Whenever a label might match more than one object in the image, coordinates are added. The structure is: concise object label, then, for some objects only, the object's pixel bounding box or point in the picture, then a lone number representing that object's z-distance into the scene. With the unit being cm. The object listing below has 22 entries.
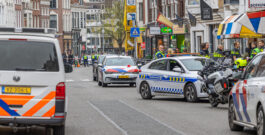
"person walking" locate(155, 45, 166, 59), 3084
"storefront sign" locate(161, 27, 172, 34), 5416
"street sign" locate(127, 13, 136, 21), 5562
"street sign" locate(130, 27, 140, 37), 5228
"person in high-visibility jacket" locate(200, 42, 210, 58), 3009
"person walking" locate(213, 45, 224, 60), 2828
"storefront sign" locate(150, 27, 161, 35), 5450
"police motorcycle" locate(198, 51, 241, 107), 1897
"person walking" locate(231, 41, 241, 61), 2705
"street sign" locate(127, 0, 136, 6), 6306
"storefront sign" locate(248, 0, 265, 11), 2998
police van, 1214
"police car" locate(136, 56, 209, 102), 2252
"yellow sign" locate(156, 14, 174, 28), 5259
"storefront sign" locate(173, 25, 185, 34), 5693
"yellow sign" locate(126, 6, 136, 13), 6291
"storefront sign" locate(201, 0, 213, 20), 4403
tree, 10756
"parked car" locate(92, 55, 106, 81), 4091
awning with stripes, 3091
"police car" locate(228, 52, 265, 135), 1183
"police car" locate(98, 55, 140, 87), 3422
